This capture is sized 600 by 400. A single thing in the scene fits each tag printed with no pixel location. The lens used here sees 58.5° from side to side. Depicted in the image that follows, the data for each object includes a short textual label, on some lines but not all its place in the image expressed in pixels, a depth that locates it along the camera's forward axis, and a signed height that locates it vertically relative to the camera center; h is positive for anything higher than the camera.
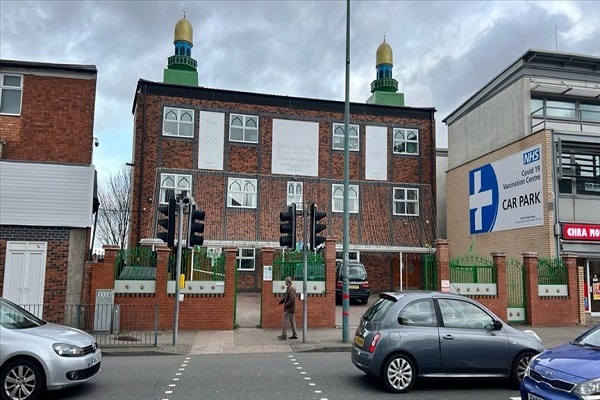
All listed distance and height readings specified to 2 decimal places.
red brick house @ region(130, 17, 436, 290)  26.27 +5.01
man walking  14.04 -1.14
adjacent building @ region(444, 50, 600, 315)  20.64 +4.46
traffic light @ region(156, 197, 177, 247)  12.75 +0.92
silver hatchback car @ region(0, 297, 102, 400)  7.29 -1.42
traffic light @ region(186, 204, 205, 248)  12.91 +0.81
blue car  5.67 -1.17
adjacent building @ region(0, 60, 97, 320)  14.73 +2.18
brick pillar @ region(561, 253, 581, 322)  17.80 -0.56
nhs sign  21.41 +3.24
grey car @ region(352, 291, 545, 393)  8.13 -1.17
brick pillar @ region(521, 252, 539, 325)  17.36 -0.58
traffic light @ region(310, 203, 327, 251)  13.82 +0.94
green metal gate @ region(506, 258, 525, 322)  17.59 -0.67
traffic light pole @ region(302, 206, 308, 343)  13.48 -0.42
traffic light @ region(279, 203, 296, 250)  13.45 +0.88
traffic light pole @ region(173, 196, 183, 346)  12.77 -0.14
